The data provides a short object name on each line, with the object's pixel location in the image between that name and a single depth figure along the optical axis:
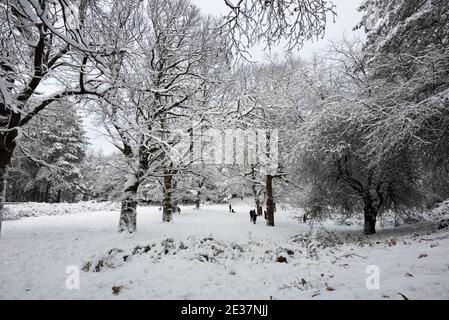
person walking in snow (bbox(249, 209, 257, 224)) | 17.12
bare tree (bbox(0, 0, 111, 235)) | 6.52
